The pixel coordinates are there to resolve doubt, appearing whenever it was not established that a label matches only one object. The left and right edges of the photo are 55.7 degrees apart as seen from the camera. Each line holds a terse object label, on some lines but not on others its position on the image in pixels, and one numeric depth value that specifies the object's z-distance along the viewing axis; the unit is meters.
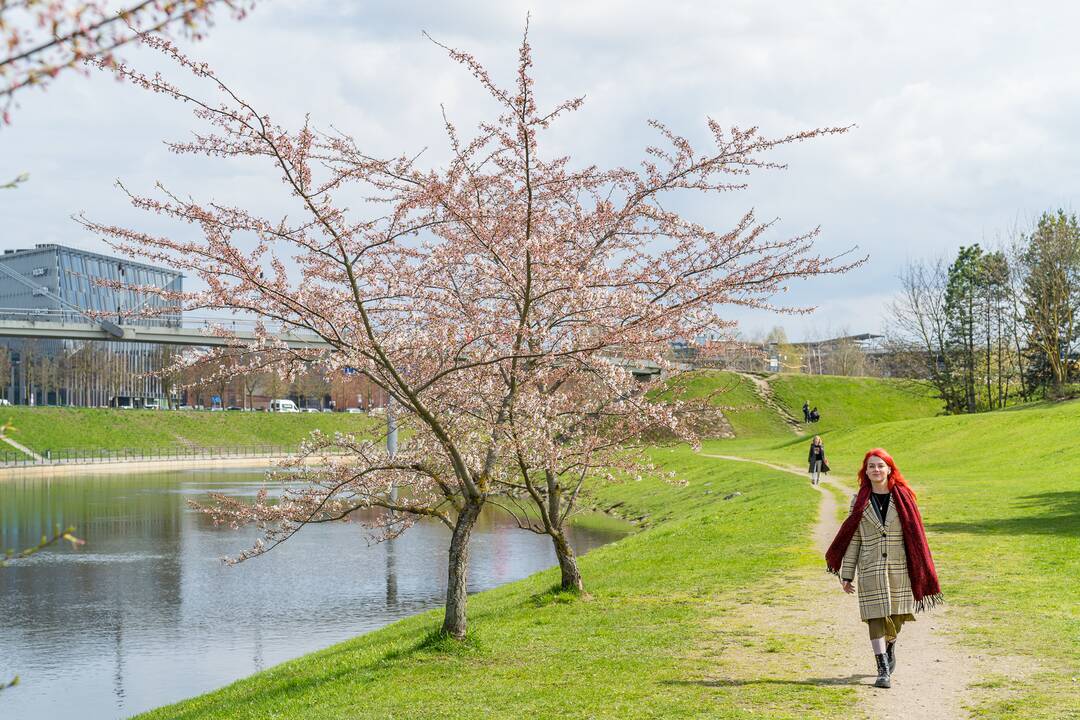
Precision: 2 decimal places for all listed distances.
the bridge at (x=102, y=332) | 61.19
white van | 118.12
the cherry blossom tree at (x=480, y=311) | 11.10
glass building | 106.31
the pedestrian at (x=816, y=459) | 34.62
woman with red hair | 9.50
